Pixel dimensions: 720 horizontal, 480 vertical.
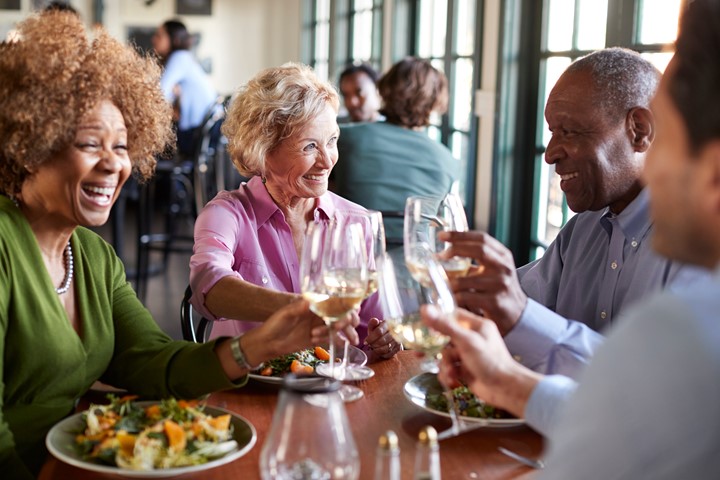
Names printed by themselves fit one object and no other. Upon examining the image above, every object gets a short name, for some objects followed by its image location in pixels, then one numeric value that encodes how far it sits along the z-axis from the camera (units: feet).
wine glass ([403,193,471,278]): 4.77
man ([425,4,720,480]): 2.63
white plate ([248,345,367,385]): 5.95
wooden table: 4.34
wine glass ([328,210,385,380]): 4.97
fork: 4.48
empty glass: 3.16
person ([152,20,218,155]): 25.20
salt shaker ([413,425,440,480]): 3.23
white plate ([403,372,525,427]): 4.84
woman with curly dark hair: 5.14
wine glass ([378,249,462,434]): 4.36
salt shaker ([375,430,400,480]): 3.11
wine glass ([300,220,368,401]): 4.68
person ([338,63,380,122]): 17.46
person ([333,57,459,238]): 13.03
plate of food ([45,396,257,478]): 4.12
